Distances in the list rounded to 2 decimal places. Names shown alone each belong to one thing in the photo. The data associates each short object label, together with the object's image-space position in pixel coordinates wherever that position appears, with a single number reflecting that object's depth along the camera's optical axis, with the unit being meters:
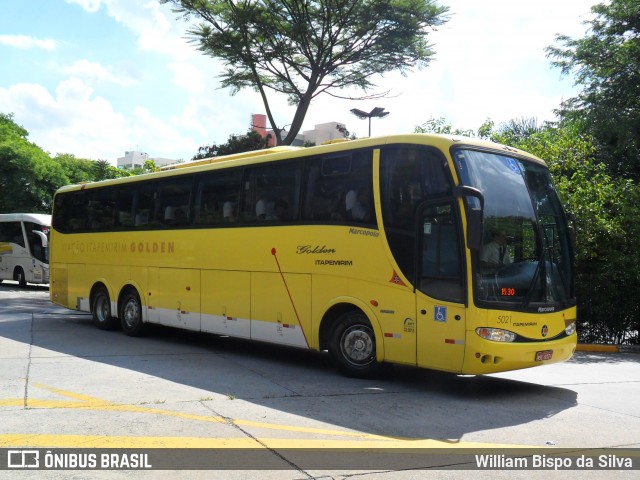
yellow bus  8.44
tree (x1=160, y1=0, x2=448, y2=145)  20.62
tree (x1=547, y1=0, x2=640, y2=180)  21.06
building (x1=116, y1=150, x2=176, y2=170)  137.38
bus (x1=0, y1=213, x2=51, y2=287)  29.98
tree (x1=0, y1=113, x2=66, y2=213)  44.59
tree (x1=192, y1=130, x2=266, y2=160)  28.31
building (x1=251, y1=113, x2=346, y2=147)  73.69
